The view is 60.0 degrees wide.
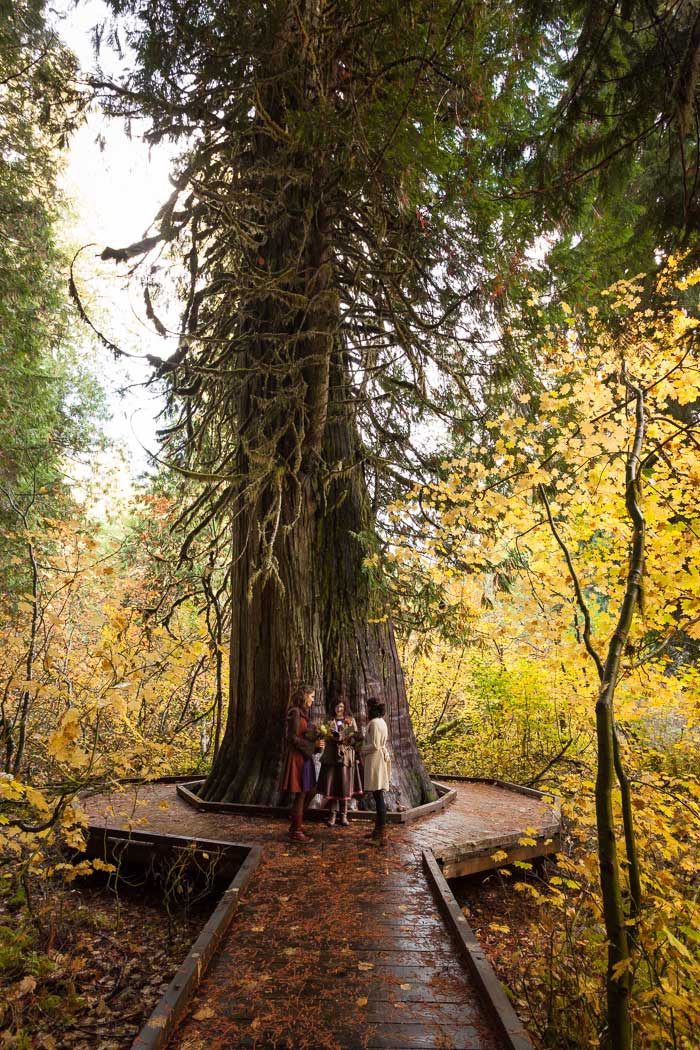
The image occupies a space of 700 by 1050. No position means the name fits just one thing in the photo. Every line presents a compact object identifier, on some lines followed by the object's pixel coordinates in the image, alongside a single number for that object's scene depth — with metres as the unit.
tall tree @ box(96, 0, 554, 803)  4.78
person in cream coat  6.18
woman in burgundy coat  6.18
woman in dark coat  6.71
